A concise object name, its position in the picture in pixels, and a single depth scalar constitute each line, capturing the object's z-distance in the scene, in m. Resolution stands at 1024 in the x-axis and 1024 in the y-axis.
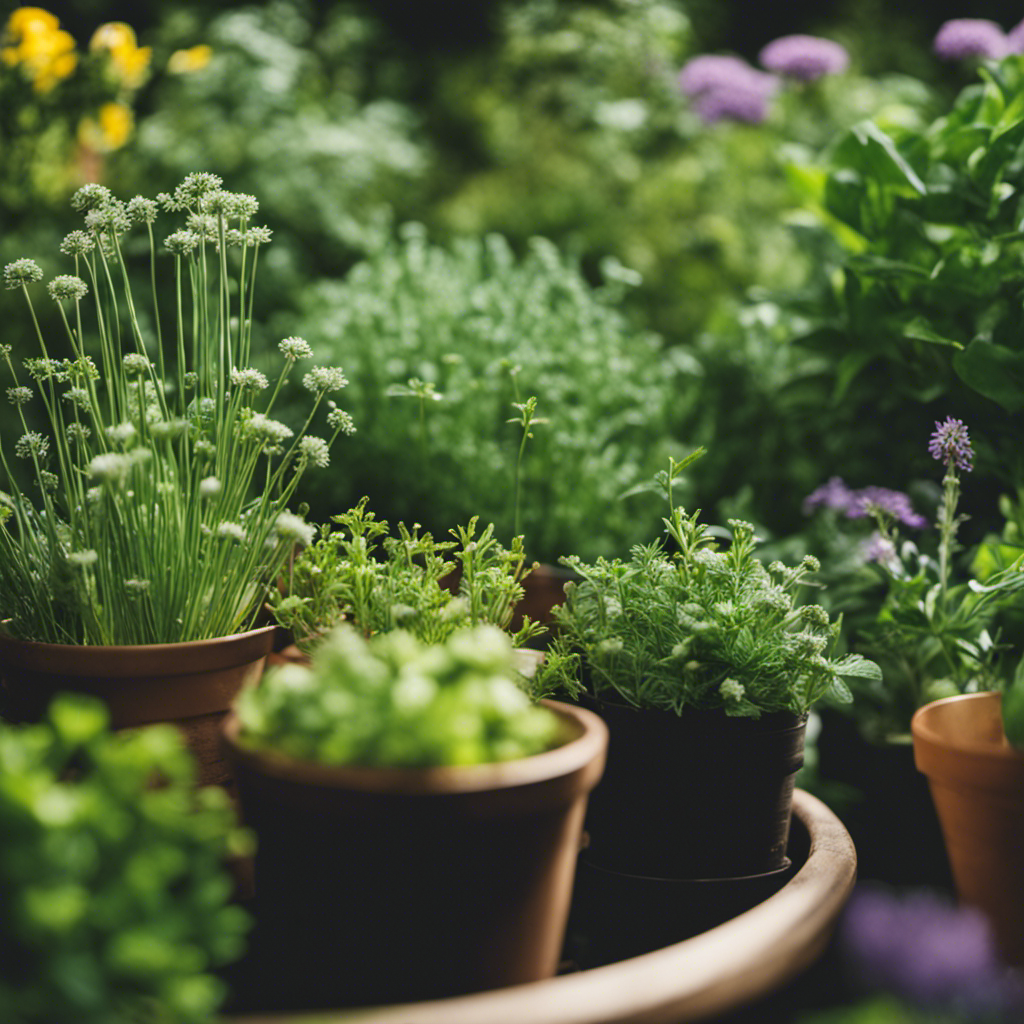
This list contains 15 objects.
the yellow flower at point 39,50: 2.55
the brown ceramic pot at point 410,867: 0.74
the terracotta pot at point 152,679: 0.99
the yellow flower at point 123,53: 2.71
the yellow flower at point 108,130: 2.79
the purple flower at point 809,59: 3.14
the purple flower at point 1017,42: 2.17
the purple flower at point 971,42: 2.50
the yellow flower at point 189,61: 3.12
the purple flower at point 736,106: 3.34
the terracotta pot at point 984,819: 0.99
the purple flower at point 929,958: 0.69
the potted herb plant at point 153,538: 1.01
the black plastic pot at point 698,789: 1.01
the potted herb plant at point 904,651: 1.35
